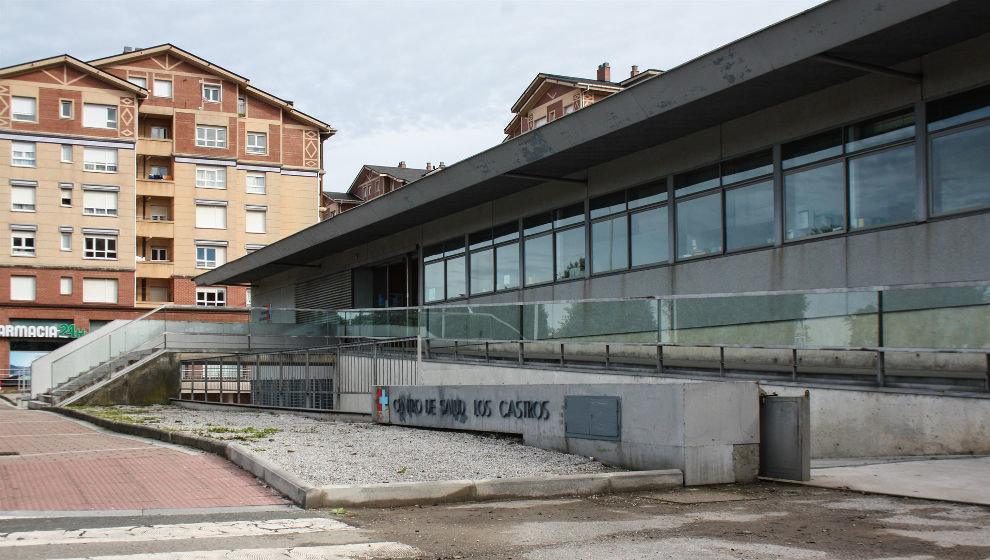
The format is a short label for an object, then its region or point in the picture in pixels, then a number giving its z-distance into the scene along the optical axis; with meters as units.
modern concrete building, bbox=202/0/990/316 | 13.16
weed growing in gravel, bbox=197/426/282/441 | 13.31
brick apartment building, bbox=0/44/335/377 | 62.72
